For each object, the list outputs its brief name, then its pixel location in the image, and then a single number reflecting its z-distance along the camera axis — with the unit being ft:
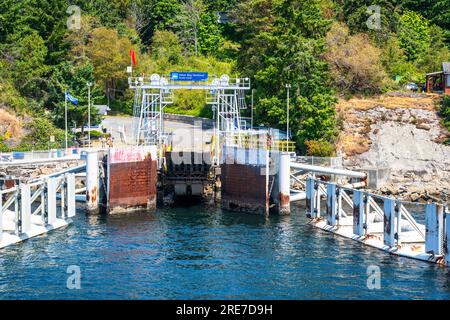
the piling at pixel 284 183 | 192.24
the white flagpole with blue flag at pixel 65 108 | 273.54
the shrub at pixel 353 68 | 292.81
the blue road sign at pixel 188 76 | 215.10
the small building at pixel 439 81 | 291.38
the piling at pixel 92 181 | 192.75
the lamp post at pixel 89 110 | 265.54
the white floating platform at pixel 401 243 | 141.18
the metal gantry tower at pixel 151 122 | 221.05
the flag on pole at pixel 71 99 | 276.33
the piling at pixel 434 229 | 133.49
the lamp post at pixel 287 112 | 238.27
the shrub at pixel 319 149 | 252.01
